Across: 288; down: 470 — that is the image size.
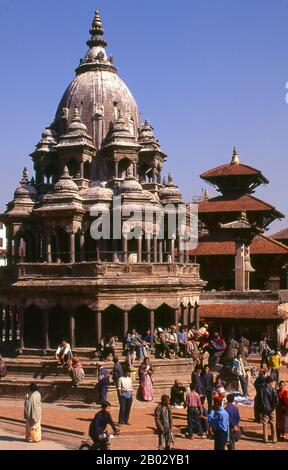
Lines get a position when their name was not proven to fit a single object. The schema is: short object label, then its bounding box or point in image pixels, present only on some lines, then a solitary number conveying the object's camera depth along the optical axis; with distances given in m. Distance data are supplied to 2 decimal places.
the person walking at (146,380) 22.60
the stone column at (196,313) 34.16
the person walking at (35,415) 17.70
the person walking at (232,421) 15.21
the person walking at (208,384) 19.27
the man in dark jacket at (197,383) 18.94
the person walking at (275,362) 22.99
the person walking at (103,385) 20.52
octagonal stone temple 30.45
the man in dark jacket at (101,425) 14.12
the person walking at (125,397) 19.44
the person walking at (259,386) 17.64
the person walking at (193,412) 17.66
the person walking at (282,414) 17.64
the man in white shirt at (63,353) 27.27
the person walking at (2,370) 26.28
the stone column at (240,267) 38.78
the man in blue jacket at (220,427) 14.26
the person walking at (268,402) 17.16
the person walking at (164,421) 15.77
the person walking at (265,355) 27.56
